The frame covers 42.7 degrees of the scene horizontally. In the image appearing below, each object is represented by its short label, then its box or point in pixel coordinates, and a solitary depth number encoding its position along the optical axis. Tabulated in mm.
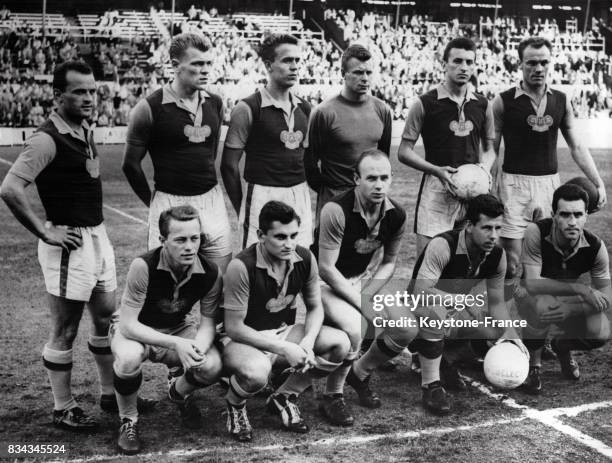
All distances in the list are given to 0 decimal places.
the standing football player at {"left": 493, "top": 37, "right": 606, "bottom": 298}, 6477
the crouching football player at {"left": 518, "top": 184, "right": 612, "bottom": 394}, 5840
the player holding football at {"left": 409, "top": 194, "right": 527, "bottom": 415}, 5270
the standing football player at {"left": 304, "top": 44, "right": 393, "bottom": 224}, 6074
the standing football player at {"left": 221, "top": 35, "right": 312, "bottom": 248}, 5941
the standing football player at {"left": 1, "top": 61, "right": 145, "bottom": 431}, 4746
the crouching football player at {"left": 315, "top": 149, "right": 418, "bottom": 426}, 5270
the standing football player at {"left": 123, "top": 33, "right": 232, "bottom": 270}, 5582
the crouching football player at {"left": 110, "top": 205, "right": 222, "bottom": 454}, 4645
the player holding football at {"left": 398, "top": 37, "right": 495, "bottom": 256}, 6168
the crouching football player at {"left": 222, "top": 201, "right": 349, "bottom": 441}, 4781
